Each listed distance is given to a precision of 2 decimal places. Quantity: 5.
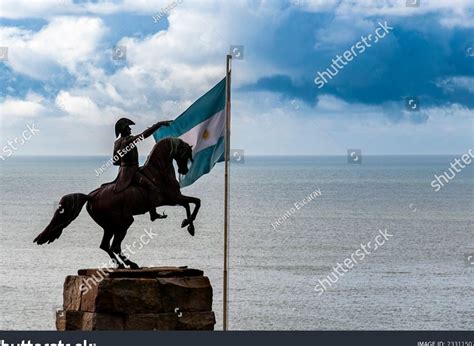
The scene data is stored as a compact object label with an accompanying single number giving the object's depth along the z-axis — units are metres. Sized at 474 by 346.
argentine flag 35.12
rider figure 33.53
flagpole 33.25
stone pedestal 32.44
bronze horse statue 33.66
